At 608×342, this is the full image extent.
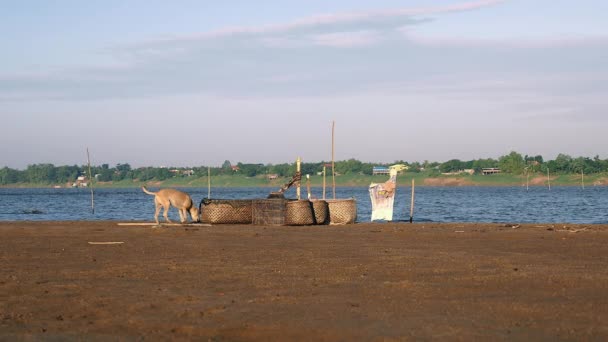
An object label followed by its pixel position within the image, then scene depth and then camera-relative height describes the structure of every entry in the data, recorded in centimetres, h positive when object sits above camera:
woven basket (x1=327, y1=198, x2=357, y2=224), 3328 -163
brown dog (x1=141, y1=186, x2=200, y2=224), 3075 -94
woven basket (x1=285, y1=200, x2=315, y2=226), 3166 -156
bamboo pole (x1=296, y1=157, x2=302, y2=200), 3464 +18
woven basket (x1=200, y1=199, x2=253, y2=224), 3238 -151
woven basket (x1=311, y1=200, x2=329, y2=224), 3238 -151
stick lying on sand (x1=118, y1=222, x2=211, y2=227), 2988 -181
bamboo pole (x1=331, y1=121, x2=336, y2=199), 3916 +131
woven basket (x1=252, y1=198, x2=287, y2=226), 3167 -147
